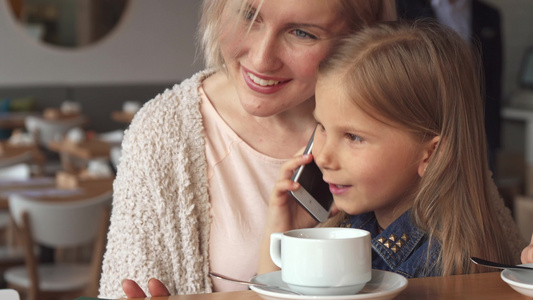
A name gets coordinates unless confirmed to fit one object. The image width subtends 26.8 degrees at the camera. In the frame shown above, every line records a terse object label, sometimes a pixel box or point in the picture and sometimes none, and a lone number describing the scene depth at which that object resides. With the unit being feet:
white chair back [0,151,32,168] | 16.11
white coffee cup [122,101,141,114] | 24.15
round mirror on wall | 26.95
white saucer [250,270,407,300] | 3.57
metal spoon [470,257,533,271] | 3.84
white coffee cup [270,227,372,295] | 3.64
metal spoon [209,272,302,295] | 3.72
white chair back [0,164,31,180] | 14.12
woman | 5.19
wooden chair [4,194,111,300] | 10.55
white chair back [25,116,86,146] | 21.75
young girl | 4.73
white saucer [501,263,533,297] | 3.67
